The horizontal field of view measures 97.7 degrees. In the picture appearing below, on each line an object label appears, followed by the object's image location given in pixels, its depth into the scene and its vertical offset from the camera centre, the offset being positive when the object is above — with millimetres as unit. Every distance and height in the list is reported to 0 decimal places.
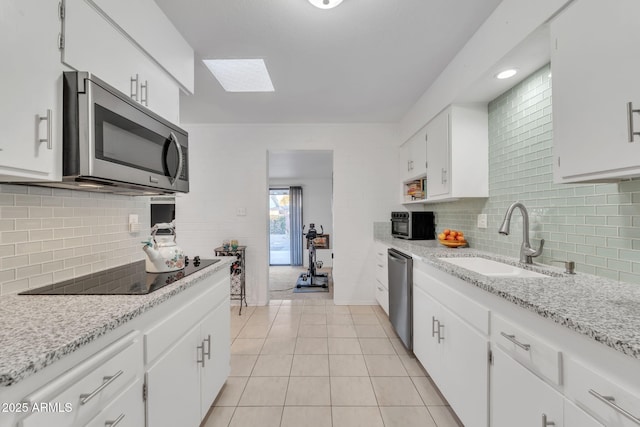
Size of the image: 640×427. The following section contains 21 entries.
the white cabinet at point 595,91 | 968 +483
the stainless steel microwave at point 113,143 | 1021 +334
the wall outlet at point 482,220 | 2383 -39
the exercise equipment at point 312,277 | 4784 -1127
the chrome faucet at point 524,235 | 1720 -123
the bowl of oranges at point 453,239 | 2586 -214
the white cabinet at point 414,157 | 2995 +689
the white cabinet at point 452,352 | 1324 -795
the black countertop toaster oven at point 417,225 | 3254 -106
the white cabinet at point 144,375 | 653 -509
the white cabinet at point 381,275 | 3125 -702
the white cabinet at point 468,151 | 2359 +553
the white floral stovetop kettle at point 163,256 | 1514 -213
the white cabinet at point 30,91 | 849 +412
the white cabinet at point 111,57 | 1081 +742
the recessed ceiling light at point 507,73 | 1781 +929
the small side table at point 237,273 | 3488 -704
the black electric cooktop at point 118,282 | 1134 -301
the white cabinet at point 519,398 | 911 -663
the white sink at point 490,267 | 1652 -342
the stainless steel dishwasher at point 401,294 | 2332 -705
